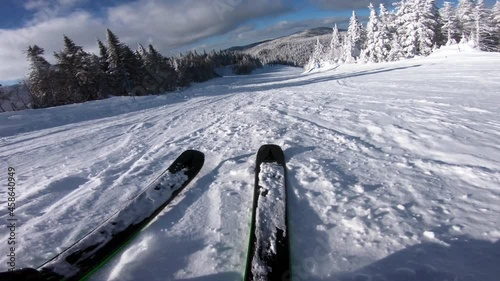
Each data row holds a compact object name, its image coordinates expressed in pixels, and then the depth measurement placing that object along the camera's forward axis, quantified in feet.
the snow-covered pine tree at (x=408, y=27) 114.32
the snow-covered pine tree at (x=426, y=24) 111.55
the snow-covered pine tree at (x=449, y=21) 121.60
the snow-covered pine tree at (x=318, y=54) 272.97
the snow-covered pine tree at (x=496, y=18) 128.16
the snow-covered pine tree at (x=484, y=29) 116.37
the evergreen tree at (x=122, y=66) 103.04
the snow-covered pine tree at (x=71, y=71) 92.84
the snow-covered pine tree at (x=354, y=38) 164.20
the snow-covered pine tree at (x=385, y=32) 129.59
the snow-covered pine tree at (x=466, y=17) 126.53
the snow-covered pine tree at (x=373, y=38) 129.70
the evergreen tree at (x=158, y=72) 131.40
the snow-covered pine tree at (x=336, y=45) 222.97
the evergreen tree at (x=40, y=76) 90.12
